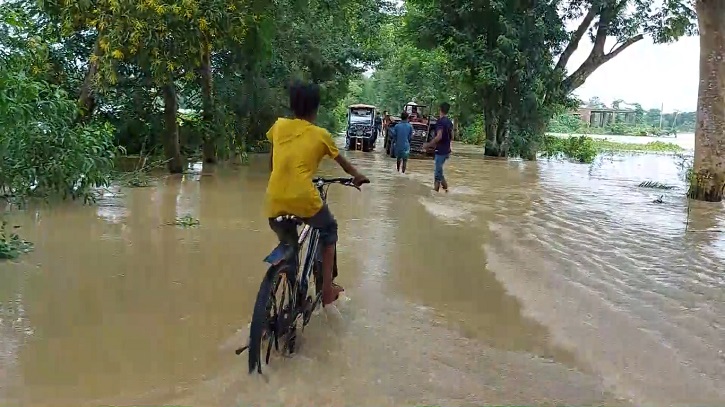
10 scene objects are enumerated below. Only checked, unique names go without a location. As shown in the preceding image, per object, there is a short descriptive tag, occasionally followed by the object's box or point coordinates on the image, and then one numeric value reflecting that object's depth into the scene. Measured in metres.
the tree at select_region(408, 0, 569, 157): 26.17
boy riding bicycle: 4.49
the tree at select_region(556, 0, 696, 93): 26.47
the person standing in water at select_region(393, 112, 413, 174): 18.92
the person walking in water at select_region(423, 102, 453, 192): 13.93
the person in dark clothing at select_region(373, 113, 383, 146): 43.99
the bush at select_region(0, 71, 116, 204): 7.95
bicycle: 4.12
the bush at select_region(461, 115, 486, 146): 43.75
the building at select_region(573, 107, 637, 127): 65.76
